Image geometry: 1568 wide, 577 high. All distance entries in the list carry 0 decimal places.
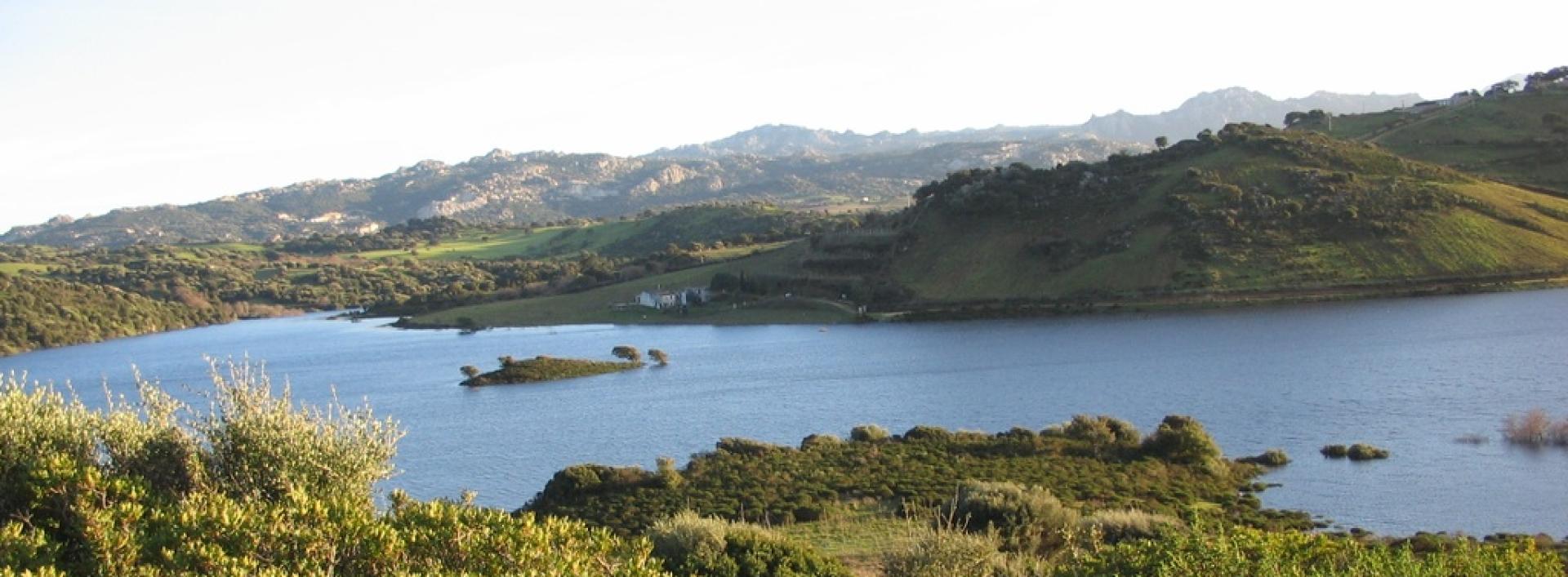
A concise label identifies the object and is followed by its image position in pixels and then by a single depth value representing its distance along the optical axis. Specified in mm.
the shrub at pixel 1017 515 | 30859
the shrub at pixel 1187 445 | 45031
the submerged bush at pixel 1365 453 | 44750
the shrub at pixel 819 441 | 50844
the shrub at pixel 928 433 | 51353
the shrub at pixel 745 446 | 49875
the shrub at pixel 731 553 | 23438
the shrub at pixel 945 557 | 22031
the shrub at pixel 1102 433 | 47812
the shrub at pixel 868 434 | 52094
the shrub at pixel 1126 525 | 30234
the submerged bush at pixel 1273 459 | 45500
